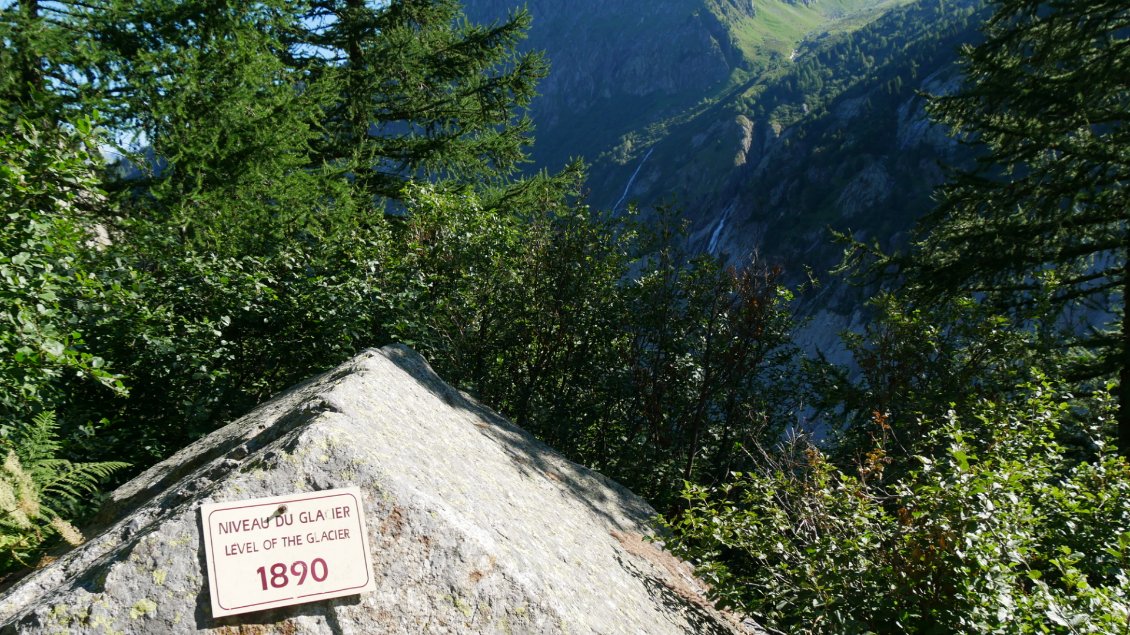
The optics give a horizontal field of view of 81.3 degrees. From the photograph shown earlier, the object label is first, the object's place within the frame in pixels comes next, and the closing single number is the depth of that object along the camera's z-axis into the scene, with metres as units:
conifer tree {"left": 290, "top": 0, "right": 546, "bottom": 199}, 11.83
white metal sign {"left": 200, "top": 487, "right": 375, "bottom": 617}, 2.37
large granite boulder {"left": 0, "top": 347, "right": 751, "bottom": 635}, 2.31
